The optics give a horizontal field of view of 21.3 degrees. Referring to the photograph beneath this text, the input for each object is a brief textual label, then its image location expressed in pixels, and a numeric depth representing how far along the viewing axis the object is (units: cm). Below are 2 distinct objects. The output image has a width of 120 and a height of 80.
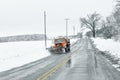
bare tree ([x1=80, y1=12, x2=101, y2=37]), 15475
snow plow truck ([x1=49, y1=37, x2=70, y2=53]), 4533
